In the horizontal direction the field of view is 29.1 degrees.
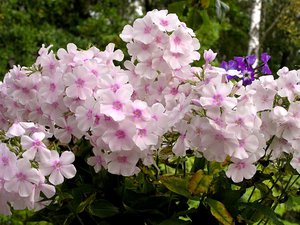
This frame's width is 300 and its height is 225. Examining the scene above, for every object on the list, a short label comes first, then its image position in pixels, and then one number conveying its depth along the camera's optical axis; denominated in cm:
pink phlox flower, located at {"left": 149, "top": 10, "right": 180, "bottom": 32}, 106
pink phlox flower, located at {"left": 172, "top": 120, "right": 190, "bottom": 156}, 97
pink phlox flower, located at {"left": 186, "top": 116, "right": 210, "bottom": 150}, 93
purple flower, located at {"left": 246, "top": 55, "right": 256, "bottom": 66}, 147
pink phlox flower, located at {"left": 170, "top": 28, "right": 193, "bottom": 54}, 106
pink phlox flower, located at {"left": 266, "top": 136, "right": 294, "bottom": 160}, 101
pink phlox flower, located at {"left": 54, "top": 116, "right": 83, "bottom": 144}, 103
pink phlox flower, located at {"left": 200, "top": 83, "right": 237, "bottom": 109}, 92
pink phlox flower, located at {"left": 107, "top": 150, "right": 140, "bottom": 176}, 97
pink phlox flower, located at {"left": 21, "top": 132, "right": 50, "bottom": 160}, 92
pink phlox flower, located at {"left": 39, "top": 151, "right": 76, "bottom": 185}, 94
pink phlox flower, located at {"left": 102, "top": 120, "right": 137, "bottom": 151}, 93
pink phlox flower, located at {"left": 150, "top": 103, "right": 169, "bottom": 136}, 96
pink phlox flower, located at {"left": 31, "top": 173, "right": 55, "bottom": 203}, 94
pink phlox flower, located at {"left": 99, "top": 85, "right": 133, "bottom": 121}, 92
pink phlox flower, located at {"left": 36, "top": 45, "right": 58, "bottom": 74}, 112
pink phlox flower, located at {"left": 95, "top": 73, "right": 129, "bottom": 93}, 99
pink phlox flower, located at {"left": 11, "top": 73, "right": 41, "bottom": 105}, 113
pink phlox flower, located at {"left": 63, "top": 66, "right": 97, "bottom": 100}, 100
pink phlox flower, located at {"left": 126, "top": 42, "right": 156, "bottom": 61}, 107
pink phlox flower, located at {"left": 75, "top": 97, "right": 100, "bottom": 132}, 96
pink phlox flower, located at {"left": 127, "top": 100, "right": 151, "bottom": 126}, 94
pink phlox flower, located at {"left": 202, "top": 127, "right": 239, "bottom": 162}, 92
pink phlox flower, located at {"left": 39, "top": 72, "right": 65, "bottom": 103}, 105
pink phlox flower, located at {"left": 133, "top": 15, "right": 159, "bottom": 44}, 106
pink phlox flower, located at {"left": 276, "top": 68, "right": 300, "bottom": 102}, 100
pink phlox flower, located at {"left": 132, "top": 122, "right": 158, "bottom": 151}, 93
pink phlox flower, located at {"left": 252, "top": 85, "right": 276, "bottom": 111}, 99
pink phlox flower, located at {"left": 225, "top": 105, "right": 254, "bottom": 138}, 92
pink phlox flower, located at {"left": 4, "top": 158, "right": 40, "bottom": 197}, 91
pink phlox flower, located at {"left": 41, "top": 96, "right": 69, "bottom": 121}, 105
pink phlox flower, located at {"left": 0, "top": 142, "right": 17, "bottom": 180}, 91
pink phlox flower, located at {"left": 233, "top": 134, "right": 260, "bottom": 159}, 94
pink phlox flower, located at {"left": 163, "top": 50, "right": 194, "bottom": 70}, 106
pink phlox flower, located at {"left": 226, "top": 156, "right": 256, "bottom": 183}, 98
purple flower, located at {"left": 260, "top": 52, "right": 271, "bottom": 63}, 145
